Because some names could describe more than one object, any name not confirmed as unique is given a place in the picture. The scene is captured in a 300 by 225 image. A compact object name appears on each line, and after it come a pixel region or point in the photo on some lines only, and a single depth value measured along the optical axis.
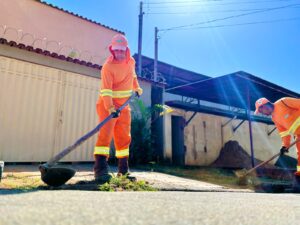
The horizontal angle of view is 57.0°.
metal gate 5.61
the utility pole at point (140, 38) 12.17
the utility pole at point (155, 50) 11.71
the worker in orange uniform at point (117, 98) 3.80
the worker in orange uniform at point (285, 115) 6.04
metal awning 9.34
